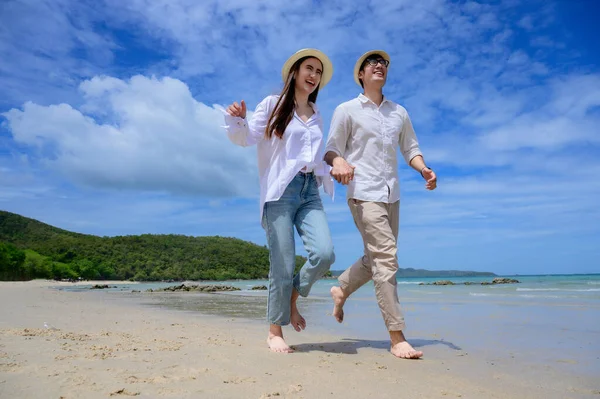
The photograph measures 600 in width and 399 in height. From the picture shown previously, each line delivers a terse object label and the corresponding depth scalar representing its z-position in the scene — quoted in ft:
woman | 11.09
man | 11.07
